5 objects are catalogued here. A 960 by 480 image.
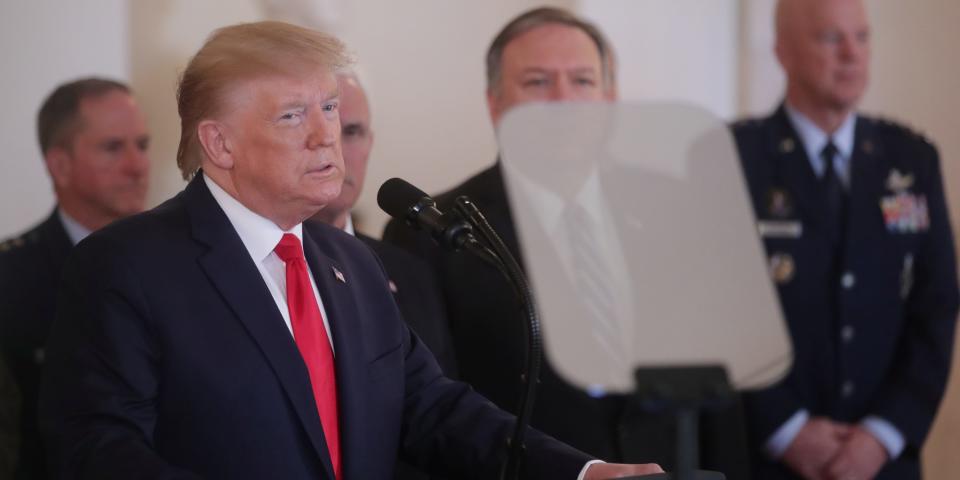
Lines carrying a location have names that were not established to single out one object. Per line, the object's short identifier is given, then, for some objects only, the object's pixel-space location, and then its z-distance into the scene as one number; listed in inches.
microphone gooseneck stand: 179.6
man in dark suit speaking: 185.0
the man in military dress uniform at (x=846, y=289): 224.7
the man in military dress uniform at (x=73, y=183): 222.9
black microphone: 181.8
